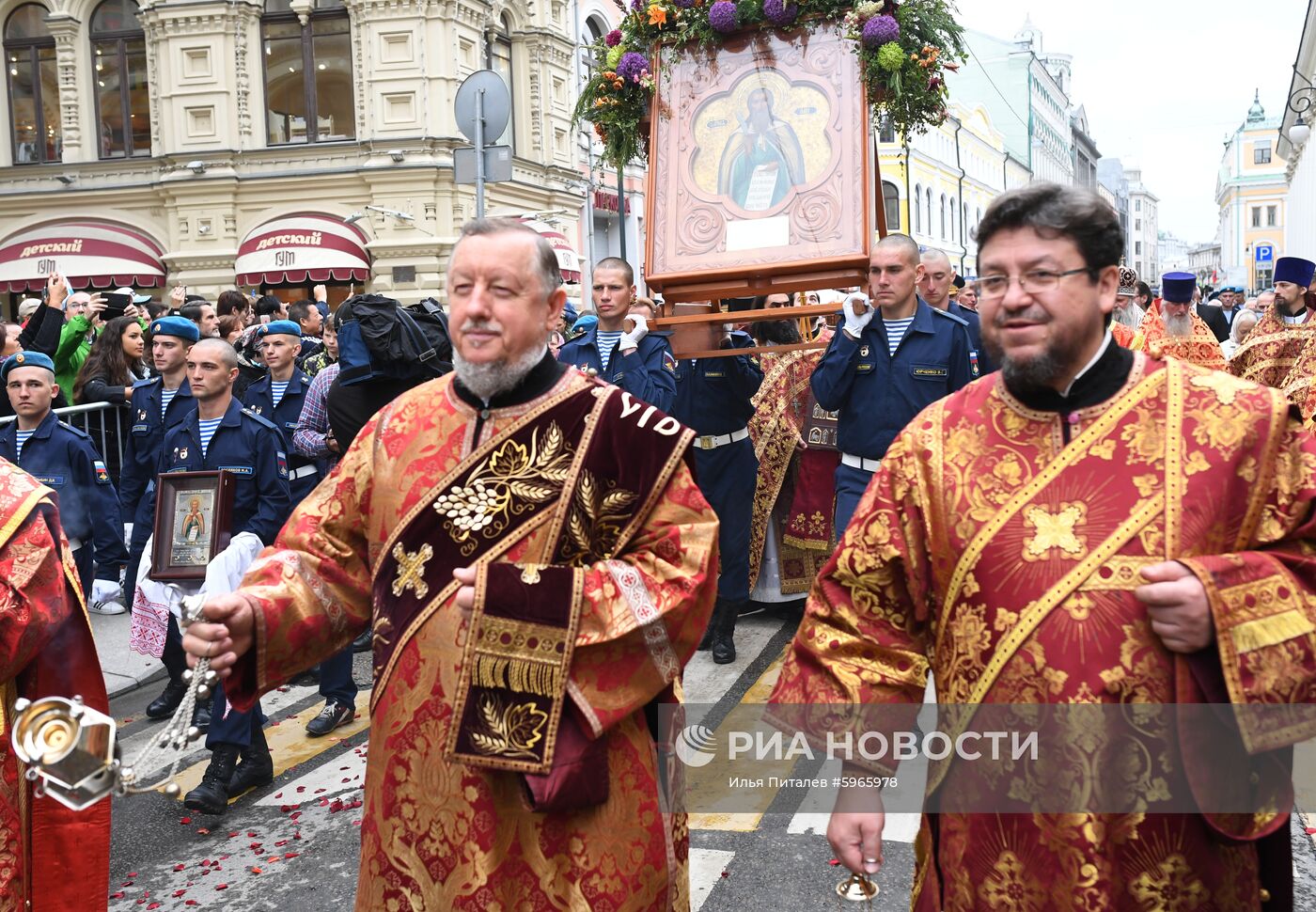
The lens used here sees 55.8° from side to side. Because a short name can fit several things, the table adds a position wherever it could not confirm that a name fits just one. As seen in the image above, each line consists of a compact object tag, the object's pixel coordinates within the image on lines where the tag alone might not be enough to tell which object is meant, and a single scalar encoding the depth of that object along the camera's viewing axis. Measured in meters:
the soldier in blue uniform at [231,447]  6.05
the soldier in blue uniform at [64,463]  6.60
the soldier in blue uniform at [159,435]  6.75
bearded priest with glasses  2.35
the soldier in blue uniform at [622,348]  6.95
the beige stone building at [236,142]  23.92
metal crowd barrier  9.33
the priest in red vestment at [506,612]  2.82
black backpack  5.98
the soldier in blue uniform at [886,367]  6.27
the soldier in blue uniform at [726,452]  7.37
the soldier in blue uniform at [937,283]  8.11
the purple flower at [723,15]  5.48
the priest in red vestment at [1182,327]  9.20
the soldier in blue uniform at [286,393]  7.19
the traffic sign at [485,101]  8.68
